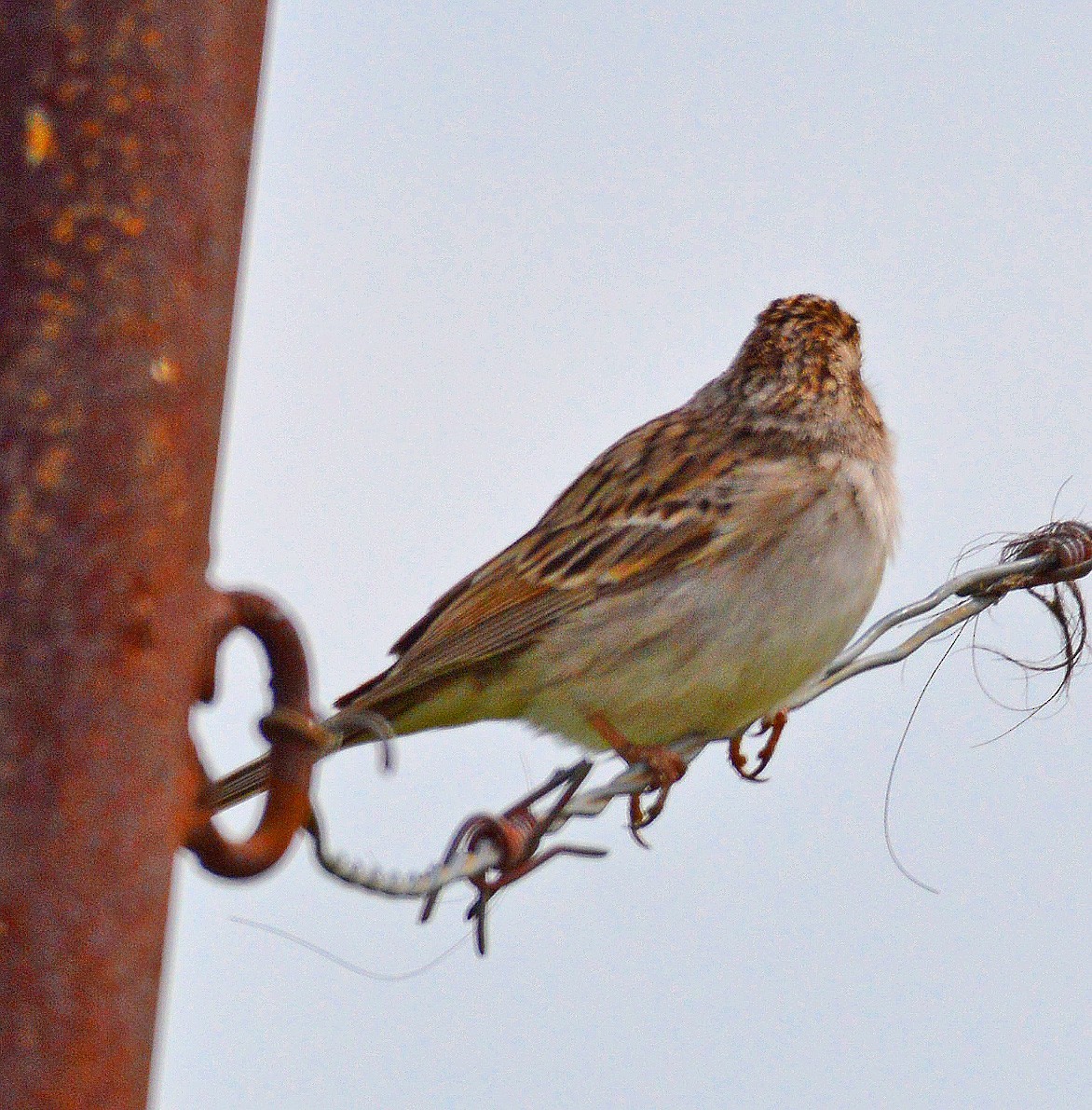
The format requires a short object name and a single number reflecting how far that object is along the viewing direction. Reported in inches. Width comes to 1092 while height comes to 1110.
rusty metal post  157.4
